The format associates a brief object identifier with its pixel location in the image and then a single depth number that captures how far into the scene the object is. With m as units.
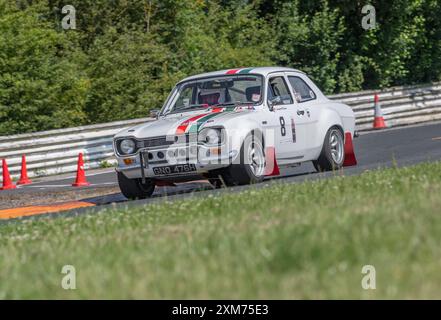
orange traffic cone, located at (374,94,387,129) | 26.52
